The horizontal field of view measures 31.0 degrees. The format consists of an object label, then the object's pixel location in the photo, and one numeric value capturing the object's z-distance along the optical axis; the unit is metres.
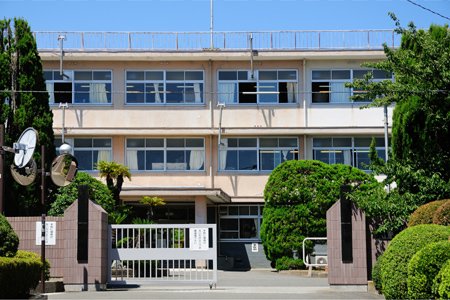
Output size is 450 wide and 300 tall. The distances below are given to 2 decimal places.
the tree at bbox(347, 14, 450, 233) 19.81
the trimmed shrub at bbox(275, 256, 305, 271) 32.28
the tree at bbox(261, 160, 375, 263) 32.72
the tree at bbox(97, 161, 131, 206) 31.50
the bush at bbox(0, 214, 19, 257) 16.09
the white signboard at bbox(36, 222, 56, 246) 22.06
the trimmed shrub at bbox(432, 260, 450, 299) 11.96
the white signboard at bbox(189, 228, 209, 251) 22.20
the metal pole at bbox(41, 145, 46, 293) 19.78
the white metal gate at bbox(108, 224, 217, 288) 22.09
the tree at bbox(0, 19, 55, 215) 27.72
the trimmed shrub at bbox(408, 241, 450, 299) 13.31
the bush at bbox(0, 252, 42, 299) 14.84
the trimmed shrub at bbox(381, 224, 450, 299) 15.16
